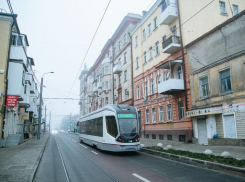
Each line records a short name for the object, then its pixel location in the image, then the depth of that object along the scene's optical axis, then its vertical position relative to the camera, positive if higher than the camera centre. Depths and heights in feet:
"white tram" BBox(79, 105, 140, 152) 41.32 -1.28
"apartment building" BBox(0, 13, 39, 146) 65.59 +16.24
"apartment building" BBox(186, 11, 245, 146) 45.98 +9.21
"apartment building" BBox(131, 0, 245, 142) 64.39 +21.58
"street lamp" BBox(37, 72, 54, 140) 103.23 -0.16
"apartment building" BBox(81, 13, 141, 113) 108.81 +31.78
